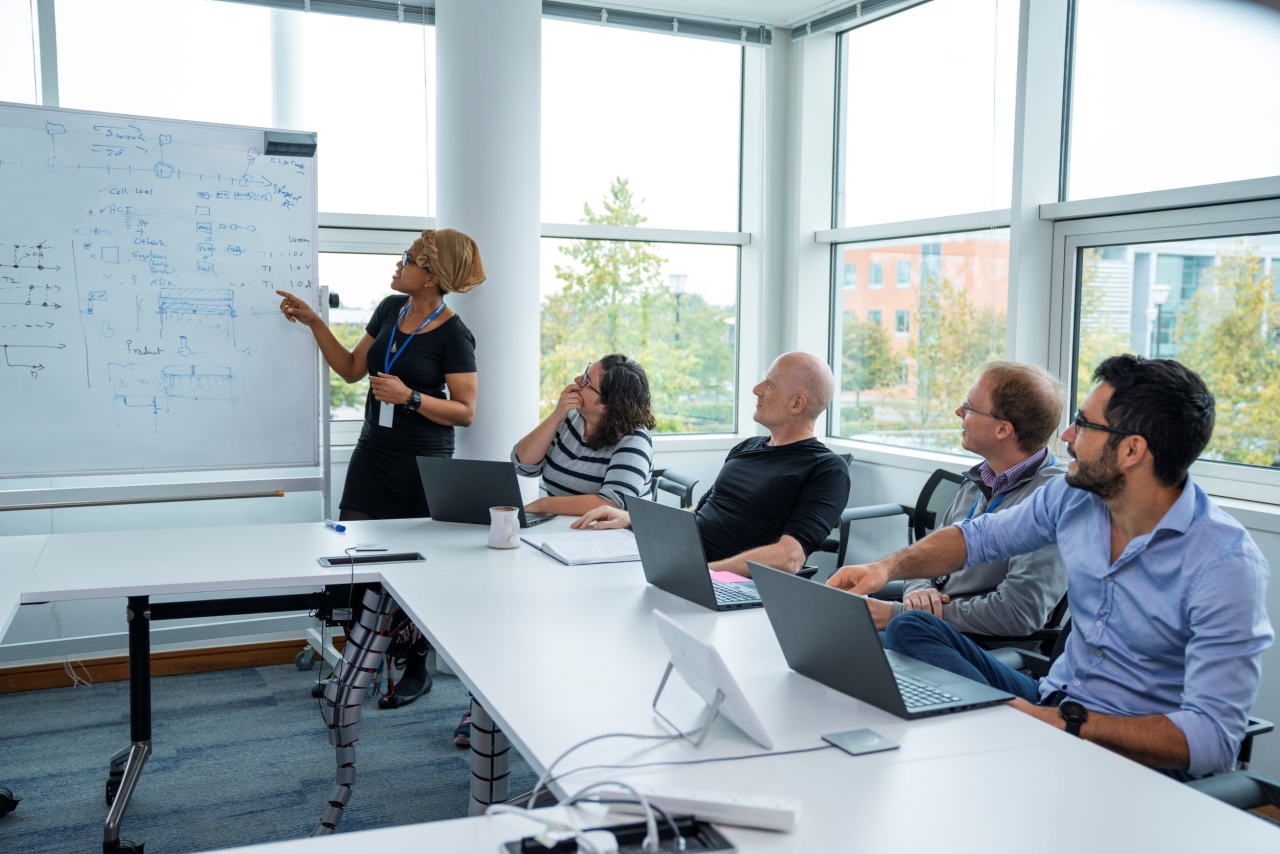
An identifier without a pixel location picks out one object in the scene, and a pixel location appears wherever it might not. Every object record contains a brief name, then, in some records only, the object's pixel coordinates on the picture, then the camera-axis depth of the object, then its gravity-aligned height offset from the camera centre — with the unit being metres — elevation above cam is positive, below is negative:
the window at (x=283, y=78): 3.73 +0.96
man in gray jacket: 2.25 -0.37
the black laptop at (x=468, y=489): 2.85 -0.47
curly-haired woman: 3.09 -0.36
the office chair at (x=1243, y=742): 1.41 -0.66
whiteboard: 3.07 +0.08
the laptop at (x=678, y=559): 2.05 -0.50
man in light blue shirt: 1.53 -0.45
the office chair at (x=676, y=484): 3.92 -0.64
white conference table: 1.16 -0.58
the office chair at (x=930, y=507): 3.54 -0.63
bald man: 2.69 -0.43
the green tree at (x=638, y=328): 4.57 -0.01
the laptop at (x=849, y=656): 1.48 -0.52
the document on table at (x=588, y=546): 2.52 -0.58
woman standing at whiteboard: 3.31 -0.17
